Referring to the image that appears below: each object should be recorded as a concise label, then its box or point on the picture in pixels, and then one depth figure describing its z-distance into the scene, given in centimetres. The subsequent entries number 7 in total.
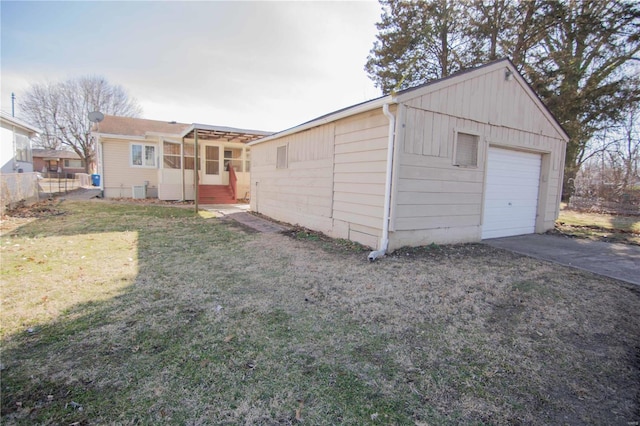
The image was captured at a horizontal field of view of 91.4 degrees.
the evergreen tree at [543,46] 1167
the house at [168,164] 1485
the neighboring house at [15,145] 1388
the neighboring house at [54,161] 4406
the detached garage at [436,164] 564
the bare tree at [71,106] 3319
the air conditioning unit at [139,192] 1556
